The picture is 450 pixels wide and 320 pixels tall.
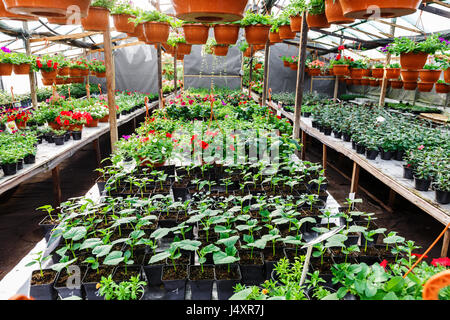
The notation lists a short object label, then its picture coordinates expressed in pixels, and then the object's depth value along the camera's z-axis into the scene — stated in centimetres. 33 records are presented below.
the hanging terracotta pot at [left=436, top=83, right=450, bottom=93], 689
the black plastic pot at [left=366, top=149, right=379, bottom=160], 388
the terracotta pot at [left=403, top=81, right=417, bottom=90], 801
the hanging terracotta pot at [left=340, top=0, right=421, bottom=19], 161
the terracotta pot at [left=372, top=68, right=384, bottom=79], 841
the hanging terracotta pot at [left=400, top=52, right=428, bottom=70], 426
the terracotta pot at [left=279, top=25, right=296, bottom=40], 475
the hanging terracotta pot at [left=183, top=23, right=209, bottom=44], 405
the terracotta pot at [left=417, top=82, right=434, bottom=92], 715
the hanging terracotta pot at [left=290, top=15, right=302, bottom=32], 433
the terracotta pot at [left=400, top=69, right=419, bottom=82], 546
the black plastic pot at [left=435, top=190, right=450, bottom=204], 260
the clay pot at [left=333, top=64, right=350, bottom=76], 838
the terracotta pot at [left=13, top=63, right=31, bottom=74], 498
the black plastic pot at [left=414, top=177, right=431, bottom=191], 288
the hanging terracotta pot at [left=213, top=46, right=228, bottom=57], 674
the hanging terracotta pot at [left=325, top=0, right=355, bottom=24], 240
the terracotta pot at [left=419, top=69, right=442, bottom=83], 593
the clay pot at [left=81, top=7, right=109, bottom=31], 338
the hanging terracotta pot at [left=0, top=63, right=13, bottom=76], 472
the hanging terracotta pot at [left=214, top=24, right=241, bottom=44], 388
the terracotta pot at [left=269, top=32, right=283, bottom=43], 517
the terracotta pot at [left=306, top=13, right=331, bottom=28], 365
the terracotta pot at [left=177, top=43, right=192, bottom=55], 725
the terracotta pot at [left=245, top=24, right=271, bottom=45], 401
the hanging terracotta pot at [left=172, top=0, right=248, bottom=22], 139
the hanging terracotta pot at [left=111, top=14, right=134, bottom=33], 412
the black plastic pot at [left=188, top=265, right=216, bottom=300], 150
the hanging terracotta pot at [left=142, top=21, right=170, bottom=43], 387
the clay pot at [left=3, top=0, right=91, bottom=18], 133
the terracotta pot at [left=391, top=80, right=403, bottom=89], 921
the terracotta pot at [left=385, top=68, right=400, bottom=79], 725
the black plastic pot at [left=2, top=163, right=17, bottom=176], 303
